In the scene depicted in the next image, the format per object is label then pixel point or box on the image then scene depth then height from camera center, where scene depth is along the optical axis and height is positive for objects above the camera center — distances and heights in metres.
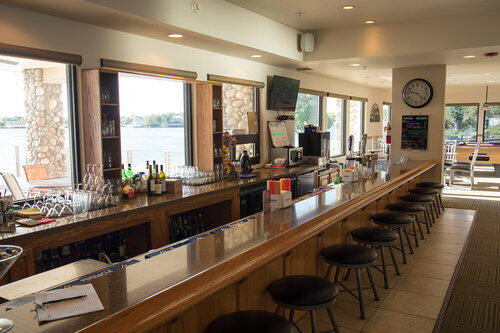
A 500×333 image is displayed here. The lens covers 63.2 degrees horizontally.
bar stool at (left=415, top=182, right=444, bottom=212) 6.32 -0.85
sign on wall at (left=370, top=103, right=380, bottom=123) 12.42 +0.54
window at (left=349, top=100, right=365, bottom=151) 11.49 +0.35
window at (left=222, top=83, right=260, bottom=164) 6.50 +0.31
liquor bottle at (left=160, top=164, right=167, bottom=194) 4.25 -0.52
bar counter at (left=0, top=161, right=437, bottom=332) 1.49 -0.65
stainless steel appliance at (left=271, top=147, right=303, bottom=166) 6.69 -0.37
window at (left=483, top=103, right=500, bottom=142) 14.05 +0.22
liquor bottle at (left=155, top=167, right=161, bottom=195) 4.18 -0.54
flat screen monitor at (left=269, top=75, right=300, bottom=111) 6.70 +0.65
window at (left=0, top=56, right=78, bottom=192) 3.77 +0.10
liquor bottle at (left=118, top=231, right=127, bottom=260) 3.91 -1.08
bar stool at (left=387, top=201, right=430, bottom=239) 4.62 -0.88
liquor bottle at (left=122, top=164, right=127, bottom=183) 4.15 -0.44
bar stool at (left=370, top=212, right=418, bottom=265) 4.03 -0.89
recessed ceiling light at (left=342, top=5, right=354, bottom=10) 5.04 +1.55
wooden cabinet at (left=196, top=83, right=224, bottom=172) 5.18 +0.10
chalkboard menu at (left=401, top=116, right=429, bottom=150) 7.51 -0.02
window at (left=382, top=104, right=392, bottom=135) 14.02 +0.63
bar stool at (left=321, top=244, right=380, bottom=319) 2.79 -0.88
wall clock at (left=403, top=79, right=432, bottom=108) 7.41 +0.70
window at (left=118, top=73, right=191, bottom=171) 5.20 +0.24
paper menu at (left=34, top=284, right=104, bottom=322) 1.47 -0.65
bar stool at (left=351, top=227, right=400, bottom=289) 3.38 -0.89
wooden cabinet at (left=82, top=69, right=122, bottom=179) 3.80 +0.13
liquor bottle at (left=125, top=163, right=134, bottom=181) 4.27 -0.43
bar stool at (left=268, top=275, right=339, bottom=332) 2.10 -0.86
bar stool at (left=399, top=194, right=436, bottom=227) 5.31 -0.89
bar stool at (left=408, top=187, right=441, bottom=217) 5.85 -0.87
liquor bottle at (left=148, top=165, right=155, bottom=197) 4.14 -0.54
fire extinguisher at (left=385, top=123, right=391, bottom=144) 7.91 -0.09
